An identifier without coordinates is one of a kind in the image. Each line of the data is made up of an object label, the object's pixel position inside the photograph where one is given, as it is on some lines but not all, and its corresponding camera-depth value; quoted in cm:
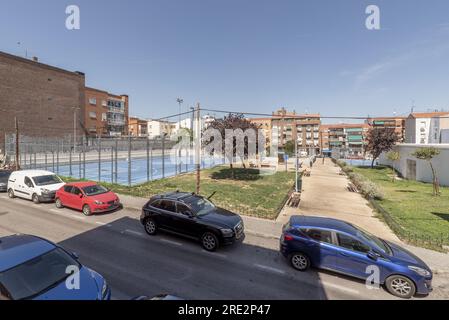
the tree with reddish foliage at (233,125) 2014
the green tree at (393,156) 2406
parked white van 1399
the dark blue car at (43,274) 425
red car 1187
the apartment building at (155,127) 9344
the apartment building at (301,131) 10456
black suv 825
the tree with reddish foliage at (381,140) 3388
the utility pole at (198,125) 1395
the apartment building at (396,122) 9812
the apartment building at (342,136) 10125
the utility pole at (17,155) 2263
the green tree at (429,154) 1755
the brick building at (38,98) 4169
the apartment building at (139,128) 9946
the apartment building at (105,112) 6203
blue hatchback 602
